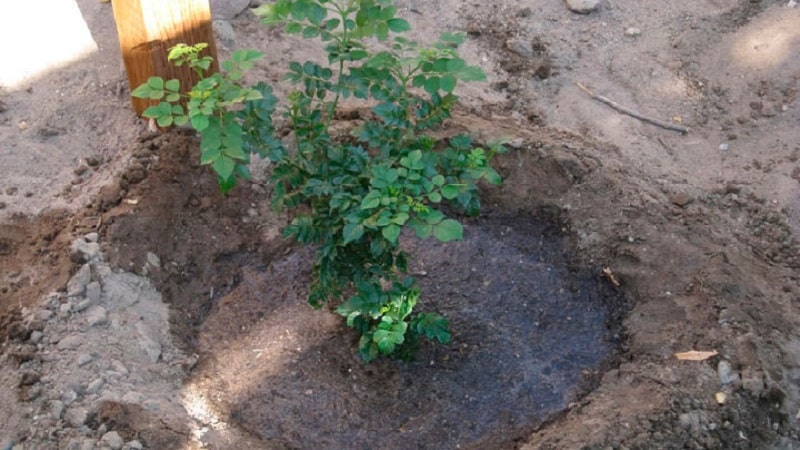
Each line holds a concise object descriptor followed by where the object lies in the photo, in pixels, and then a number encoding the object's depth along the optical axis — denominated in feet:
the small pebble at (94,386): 9.71
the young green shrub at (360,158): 8.22
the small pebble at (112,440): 9.12
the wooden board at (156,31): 11.69
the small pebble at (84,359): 9.93
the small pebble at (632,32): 16.17
